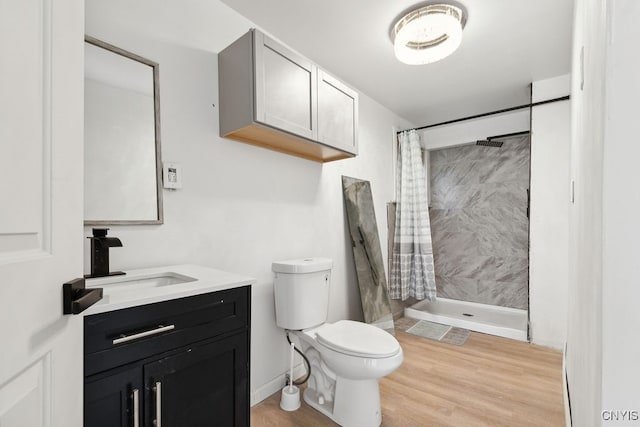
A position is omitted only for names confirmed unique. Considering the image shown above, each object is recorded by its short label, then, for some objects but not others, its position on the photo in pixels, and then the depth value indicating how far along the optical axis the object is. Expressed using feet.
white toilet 4.91
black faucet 3.58
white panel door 1.36
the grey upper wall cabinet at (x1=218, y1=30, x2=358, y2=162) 4.84
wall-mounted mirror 3.97
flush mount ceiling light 5.54
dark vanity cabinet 2.59
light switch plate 4.65
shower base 9.33
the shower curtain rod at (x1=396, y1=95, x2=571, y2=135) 8.15
